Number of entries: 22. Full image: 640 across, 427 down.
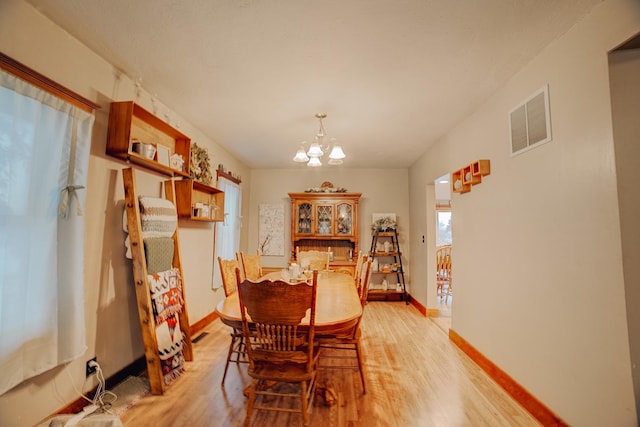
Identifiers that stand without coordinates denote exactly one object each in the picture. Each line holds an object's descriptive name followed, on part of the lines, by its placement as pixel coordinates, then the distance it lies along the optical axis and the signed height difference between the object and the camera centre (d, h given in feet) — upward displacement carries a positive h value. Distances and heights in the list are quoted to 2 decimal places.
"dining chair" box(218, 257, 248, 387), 7.20 -1.49
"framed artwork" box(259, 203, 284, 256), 16.94 +0.19
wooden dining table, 5.24 -1.69
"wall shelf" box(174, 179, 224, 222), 9.27 +1.16
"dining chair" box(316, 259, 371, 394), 6.63 -2.59
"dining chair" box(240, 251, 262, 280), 9.32 -1.28
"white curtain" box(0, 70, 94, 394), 4.45 +0.00
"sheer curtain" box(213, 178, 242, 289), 12.45 +0.26
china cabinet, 15.97 +0.89
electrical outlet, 6.00 -3.14
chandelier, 8.25 +2.50
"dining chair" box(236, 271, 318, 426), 4.70 -1.85
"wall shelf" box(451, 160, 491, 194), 7.98 +1.93
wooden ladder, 6.63 -1.34
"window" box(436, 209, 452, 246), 21.94 +0.54
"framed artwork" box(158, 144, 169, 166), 7.63 +2.20
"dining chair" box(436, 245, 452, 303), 15.76 -1.80
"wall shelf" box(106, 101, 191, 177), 6.38 +2.69
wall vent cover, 5.81 +2.66
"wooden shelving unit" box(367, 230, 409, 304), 15.75 -2.07
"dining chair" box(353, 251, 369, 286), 8.17 -1.09
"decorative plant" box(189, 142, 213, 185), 10.15 +2.63
